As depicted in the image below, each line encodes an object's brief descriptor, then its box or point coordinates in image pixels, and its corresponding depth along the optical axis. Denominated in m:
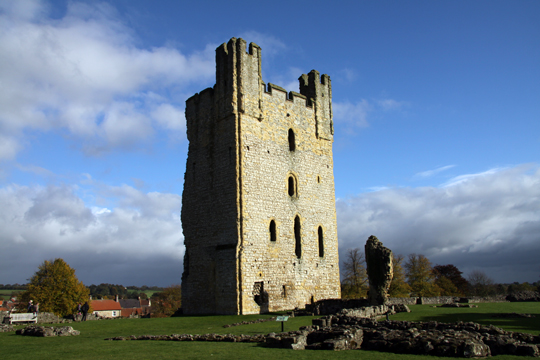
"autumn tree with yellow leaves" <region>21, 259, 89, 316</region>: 36.22
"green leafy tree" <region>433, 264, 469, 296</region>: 51.85
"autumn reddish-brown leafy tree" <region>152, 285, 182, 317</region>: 54.91
